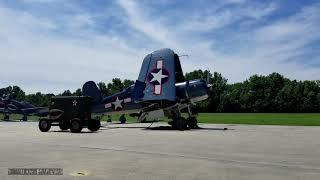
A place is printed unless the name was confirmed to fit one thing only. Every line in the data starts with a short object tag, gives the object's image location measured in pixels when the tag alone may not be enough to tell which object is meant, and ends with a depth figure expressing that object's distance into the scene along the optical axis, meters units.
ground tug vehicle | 28.09
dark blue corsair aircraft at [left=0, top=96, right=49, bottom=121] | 60.14
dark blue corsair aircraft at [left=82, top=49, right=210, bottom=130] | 30.66
